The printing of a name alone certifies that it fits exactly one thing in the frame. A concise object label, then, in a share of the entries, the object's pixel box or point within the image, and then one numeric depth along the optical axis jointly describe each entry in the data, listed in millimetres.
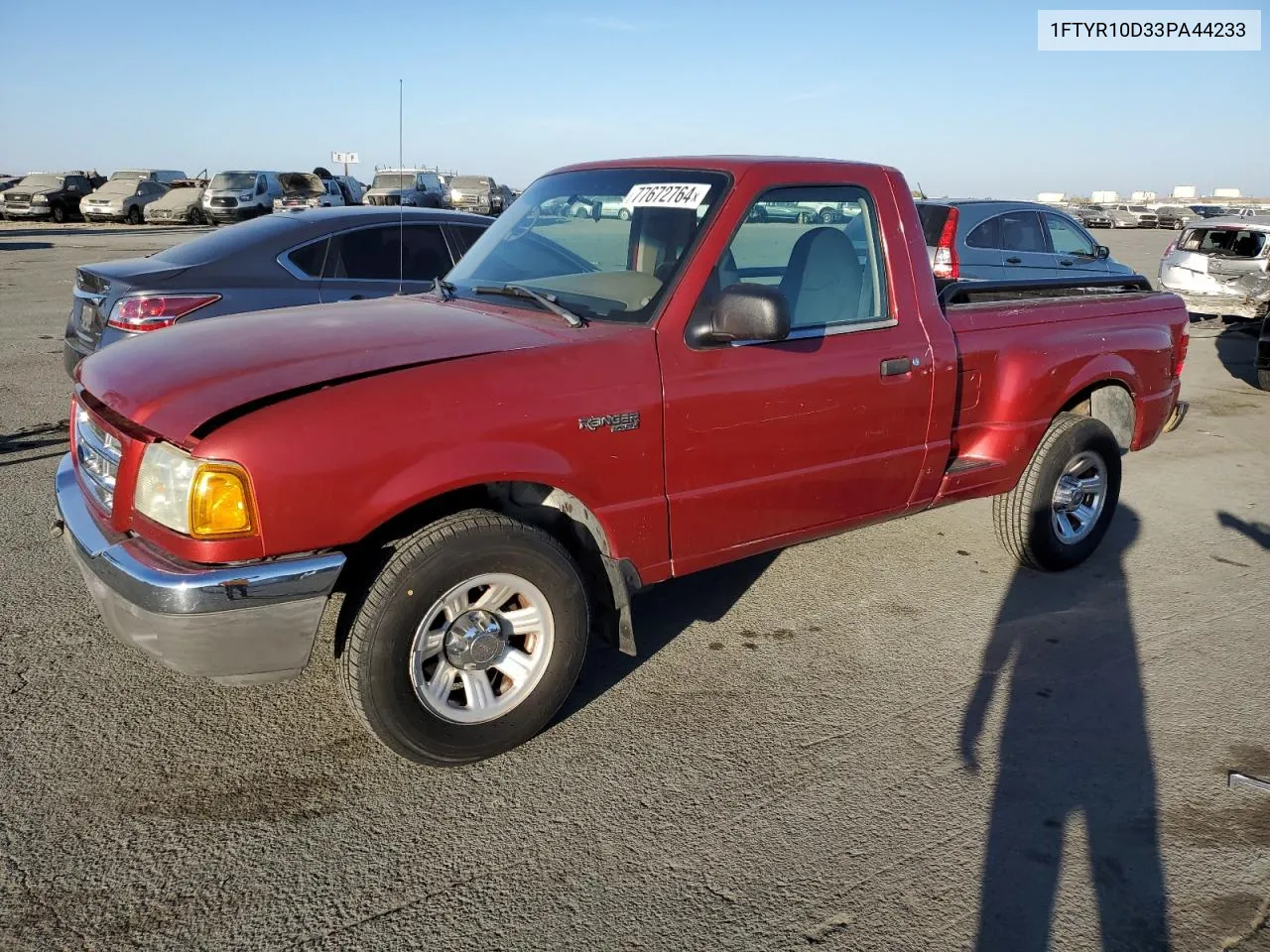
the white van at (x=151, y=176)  37219
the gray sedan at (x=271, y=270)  6164
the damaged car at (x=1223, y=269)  13477
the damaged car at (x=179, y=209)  33094
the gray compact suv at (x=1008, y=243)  10484
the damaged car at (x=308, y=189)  27562
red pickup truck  2805
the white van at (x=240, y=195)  29859
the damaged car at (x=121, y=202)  34319
